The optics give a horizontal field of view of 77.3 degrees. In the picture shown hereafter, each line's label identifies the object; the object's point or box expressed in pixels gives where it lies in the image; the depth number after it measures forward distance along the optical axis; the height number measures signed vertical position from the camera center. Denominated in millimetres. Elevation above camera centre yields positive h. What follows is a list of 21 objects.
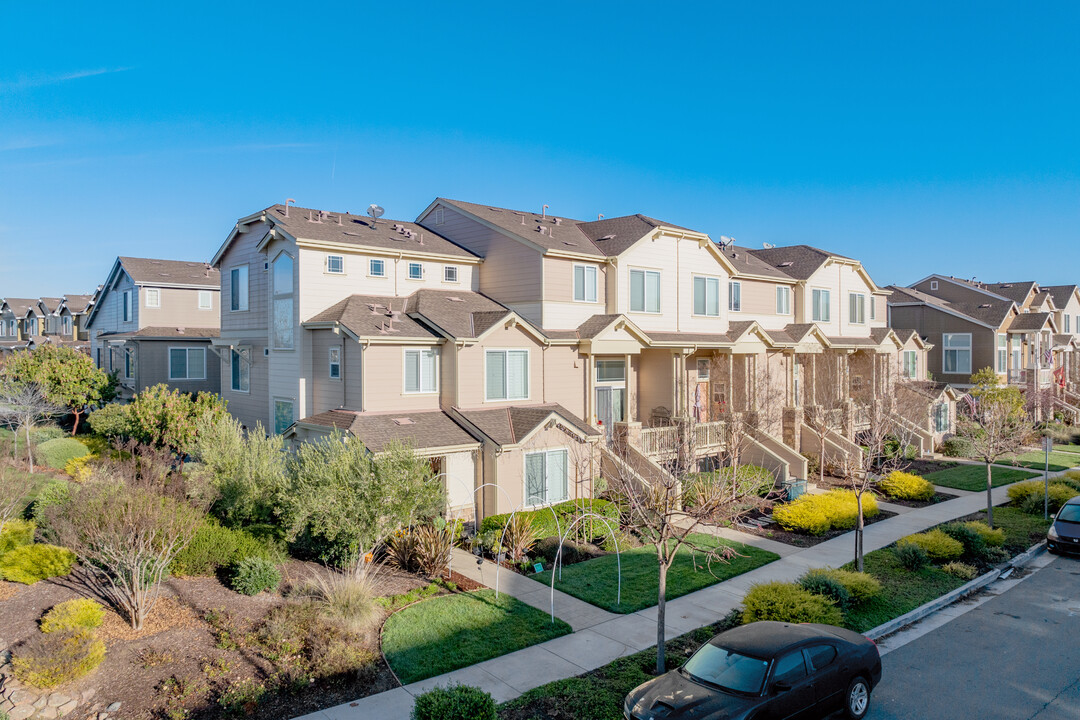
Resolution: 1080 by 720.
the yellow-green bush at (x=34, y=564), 14062 -4294
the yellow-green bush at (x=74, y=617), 11555 -4515
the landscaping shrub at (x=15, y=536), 15258 -4068
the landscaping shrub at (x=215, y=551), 14781 -4320
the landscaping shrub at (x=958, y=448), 34269 -4899
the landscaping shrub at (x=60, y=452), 25406 -3528
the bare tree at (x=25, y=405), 27031 -1899
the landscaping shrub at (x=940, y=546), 17500 -5065
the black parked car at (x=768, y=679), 8834 -4511
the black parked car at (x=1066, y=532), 18547 -5007
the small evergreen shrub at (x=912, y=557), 16906 -5152
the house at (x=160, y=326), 33500 +1762
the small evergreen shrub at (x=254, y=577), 14086 -4616
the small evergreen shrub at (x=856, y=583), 14219 -4891
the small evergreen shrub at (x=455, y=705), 8656 -4532
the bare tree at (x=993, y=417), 22078 -2777
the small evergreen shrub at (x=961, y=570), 16511 -5401
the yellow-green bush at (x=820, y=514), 20562 -5006
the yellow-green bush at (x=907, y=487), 25000 -5006
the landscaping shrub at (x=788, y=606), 12477 -4771
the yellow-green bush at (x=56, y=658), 10055 -4554
